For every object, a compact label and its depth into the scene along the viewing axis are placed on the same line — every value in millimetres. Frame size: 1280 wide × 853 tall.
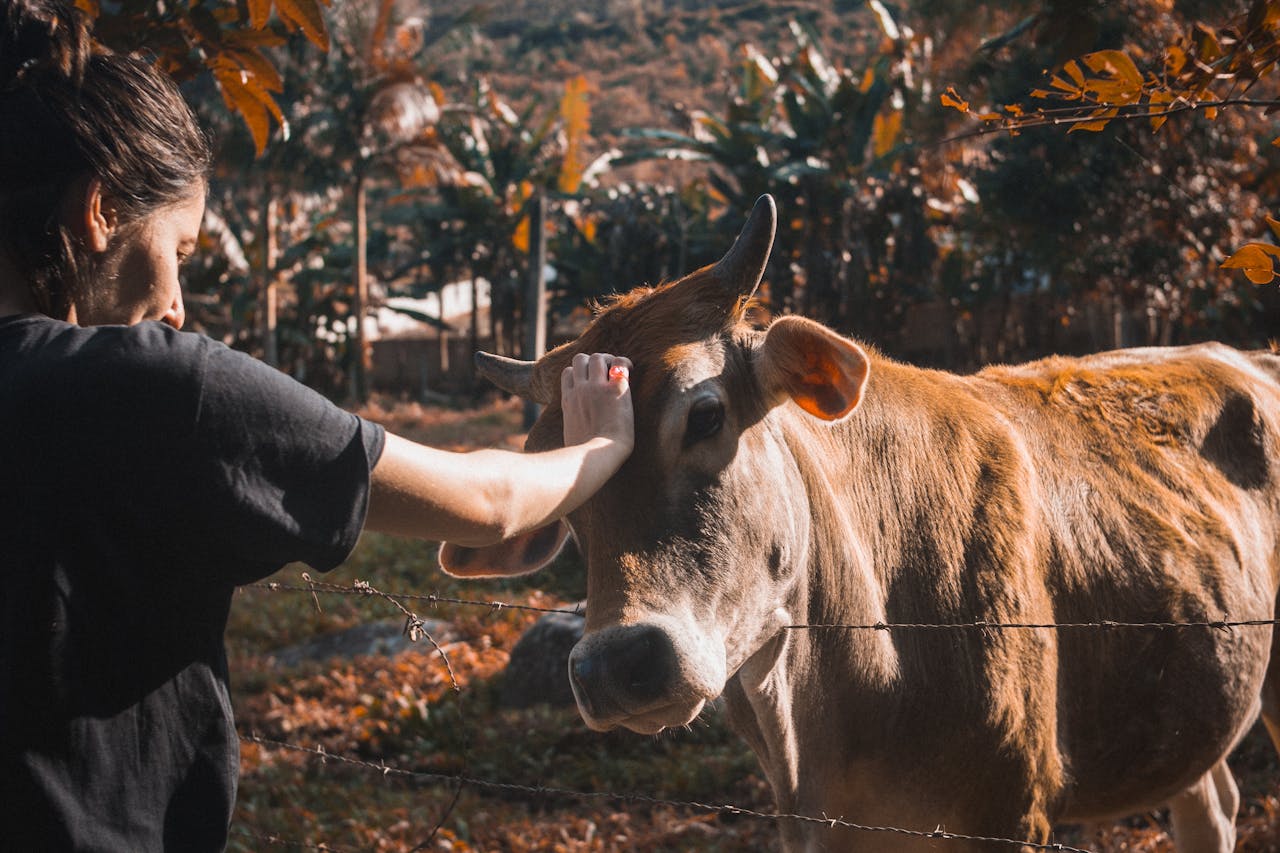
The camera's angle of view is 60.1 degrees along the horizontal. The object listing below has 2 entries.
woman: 1449
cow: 2576
